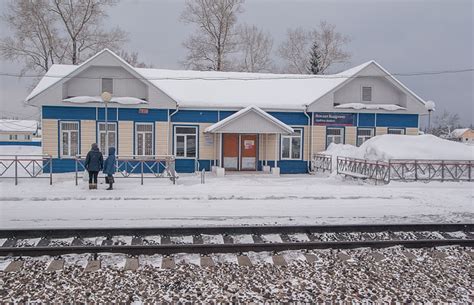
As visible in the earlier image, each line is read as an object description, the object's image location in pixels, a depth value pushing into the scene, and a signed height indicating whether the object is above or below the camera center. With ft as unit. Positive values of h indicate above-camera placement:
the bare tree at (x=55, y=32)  127.75 +33.66
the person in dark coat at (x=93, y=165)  53.16 -2.71
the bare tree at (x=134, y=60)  176.40 +34.24
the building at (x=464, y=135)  357.90 +9.31
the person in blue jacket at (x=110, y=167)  53.26 -2.96
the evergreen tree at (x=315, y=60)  167.94 +32.97
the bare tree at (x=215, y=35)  148.87 +37.88
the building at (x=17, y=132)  282.15 +6.60
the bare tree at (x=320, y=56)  172.96 +36.31
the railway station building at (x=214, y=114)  80.59 +6.04
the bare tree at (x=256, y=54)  169.48 +35.63
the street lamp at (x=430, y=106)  94.02 +8.51
